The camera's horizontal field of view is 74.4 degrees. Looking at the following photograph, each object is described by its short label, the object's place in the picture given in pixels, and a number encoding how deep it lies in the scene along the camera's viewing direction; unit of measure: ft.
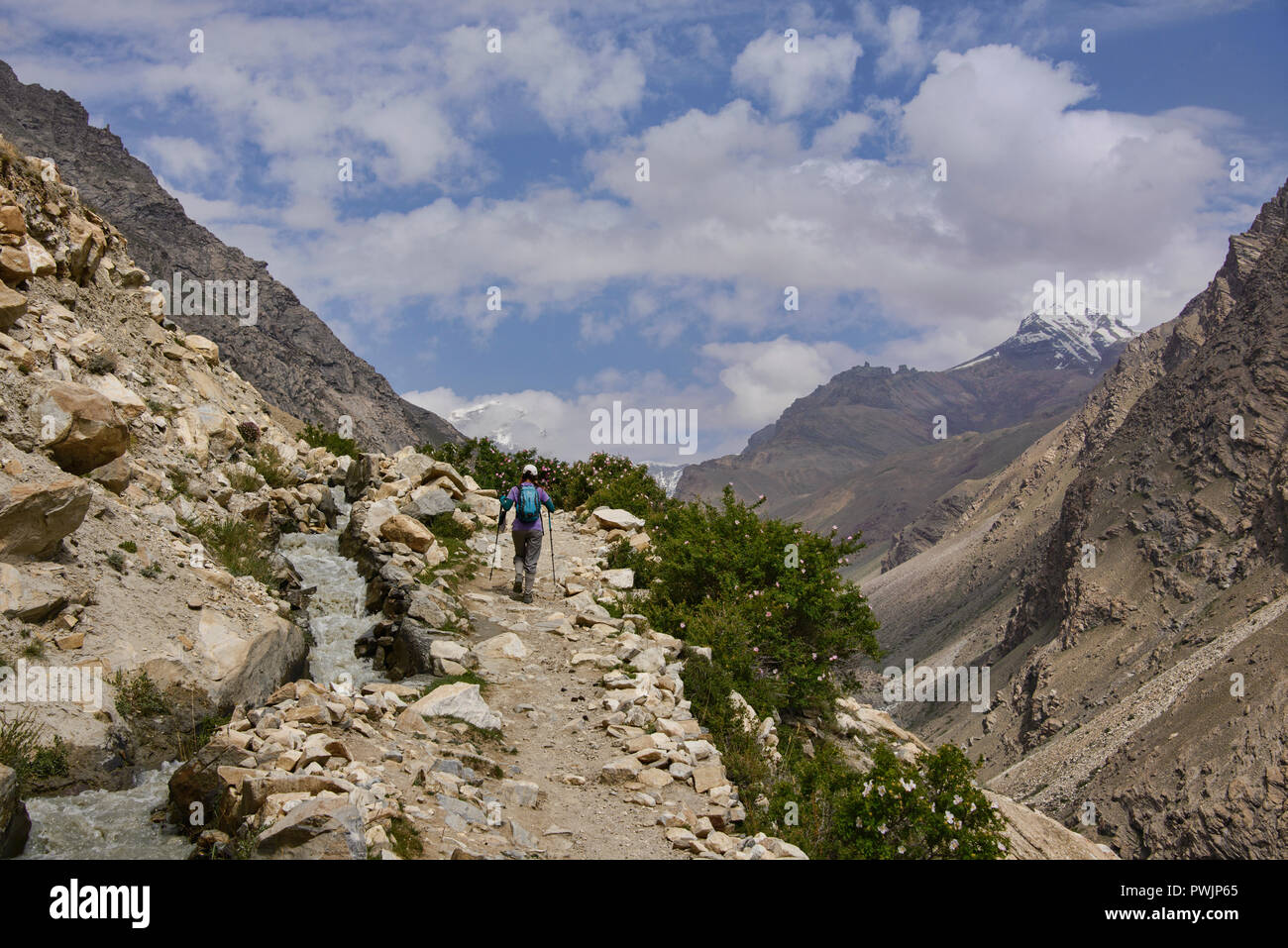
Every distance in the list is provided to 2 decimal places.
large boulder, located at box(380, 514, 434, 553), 55.21
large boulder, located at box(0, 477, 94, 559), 29.32
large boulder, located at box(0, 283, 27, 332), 39.22
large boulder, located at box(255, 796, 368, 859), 19.29
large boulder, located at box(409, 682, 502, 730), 33.27
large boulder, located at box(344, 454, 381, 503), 69.82
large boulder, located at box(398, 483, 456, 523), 62.80
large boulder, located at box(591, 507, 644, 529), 71.97
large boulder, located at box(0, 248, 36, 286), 42.73
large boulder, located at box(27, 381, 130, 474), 35.32
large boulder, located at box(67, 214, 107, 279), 50.31
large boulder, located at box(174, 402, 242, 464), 51.13
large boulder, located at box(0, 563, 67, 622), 28.09
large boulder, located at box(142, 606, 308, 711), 30.37
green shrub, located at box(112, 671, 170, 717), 28.04
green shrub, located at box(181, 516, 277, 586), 42.45
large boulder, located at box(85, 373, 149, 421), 44.47
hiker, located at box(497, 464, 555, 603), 50.85
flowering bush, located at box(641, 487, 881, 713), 46.96
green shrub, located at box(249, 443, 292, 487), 58.59
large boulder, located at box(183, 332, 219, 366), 63.82
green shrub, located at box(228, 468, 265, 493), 52.75
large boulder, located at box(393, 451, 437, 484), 72.95
